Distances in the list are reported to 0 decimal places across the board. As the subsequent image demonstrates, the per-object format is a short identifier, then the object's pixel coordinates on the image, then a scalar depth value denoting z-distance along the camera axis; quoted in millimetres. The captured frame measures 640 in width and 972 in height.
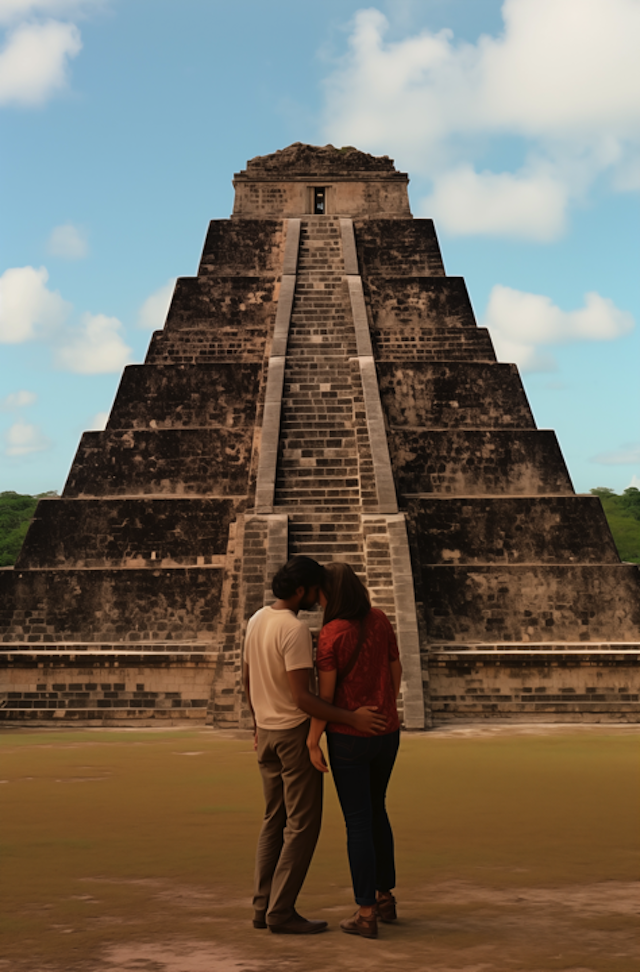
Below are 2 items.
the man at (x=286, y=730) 3467
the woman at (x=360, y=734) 3455
